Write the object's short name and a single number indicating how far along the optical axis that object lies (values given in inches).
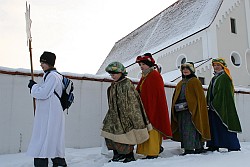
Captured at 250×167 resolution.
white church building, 685.9
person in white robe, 146.6
